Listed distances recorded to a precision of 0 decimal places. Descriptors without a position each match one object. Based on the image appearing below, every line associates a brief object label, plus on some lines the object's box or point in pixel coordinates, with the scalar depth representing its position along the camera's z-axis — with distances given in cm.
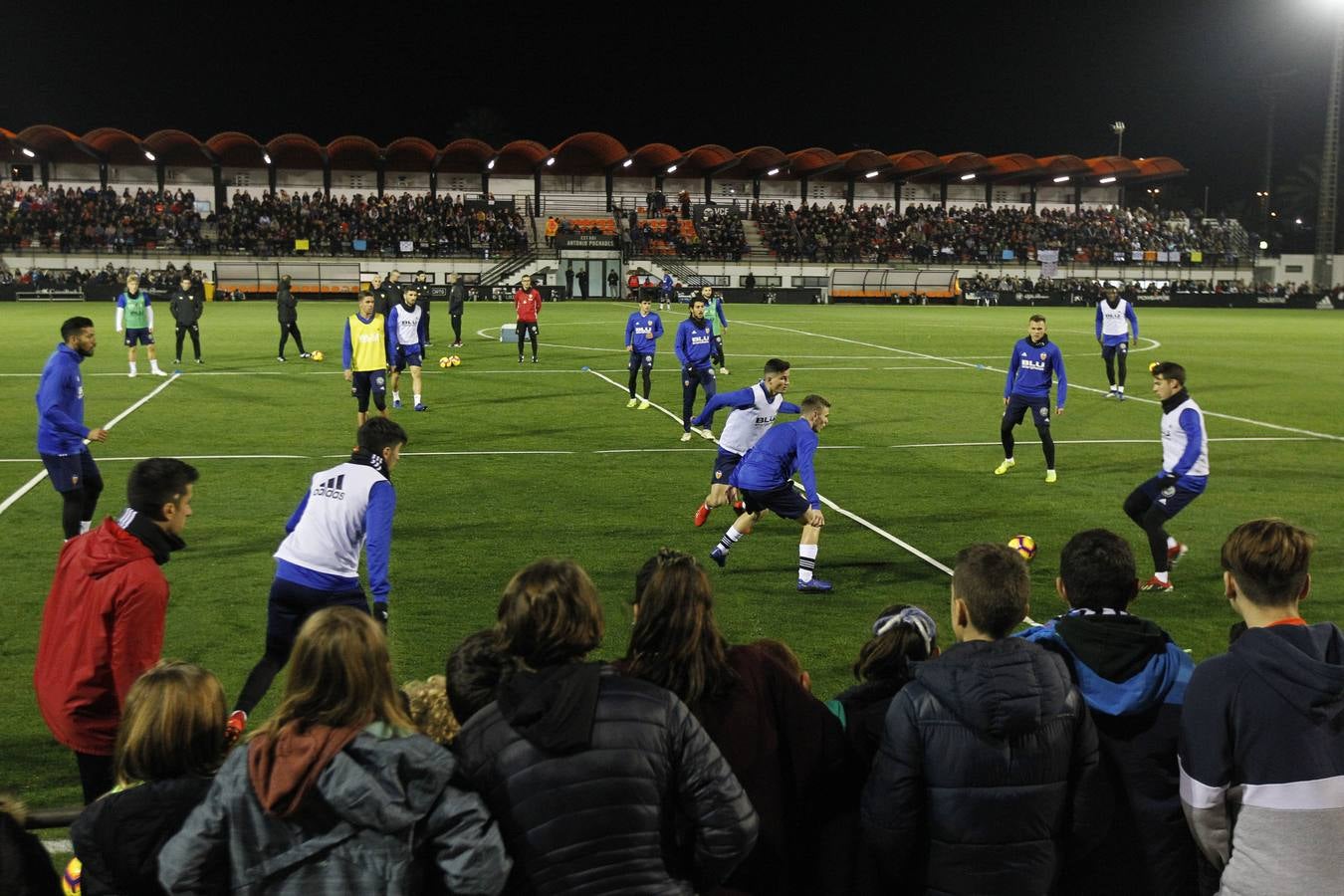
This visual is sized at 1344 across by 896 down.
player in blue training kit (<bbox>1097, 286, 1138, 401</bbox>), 2405
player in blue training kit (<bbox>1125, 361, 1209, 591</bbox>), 1063
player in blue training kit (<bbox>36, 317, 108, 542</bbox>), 1072
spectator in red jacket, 514
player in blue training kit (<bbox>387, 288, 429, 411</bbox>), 2128
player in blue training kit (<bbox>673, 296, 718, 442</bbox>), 1927
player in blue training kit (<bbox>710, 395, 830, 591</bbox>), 1033
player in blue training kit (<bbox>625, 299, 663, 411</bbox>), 2158
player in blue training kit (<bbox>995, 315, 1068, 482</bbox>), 1548
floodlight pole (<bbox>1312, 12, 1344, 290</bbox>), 5966
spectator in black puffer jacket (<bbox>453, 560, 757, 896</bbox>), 343
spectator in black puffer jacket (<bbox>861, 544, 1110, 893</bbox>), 384
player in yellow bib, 1805
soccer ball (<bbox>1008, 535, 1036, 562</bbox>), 1105
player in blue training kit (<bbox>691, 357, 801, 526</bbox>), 1229
